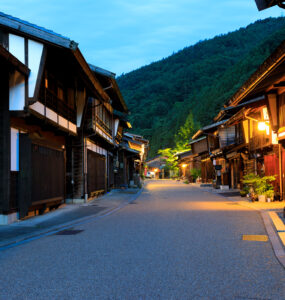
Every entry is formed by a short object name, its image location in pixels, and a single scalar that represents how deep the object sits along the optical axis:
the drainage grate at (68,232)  10.62
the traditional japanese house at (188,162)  64.38
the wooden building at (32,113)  12.41
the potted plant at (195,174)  57.88
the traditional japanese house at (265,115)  11.38
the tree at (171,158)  85.62
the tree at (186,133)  84.06
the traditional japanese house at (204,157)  49.19
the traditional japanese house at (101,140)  21.58
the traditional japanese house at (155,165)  119.81
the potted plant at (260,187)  20.03
